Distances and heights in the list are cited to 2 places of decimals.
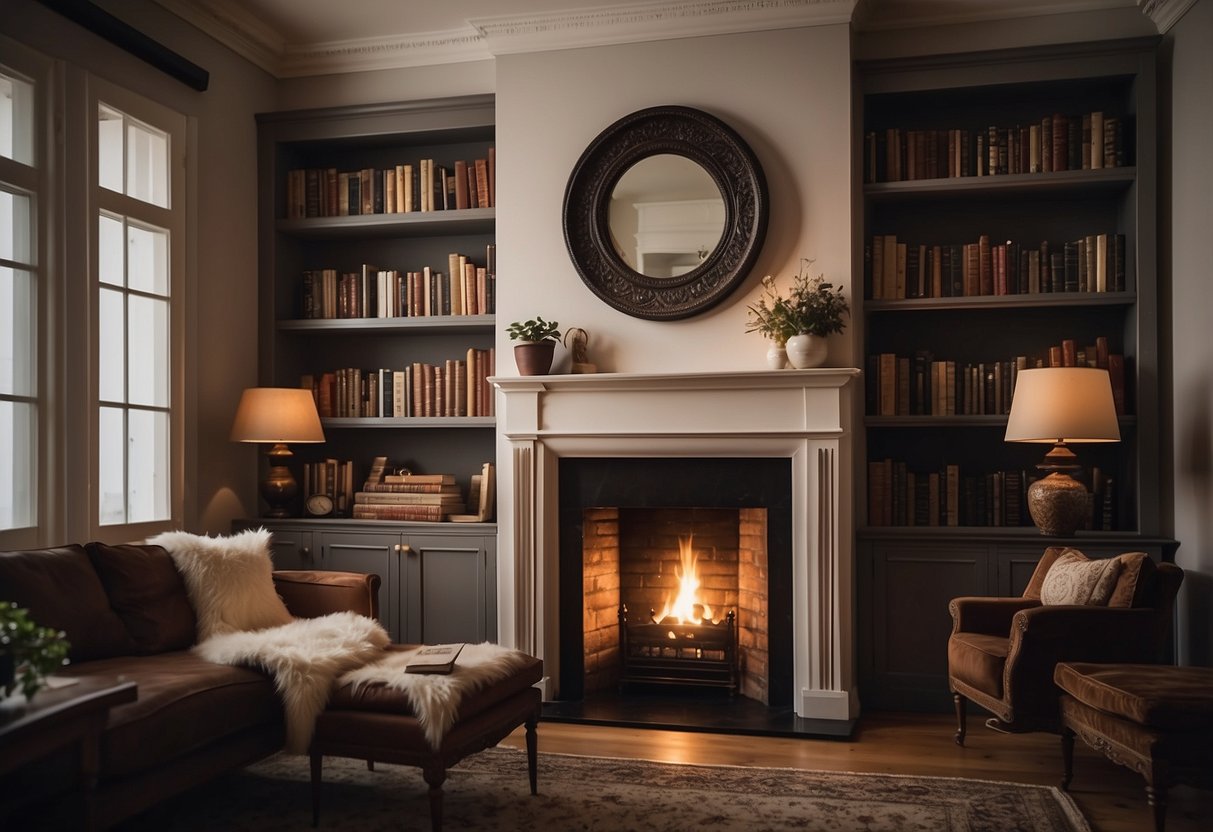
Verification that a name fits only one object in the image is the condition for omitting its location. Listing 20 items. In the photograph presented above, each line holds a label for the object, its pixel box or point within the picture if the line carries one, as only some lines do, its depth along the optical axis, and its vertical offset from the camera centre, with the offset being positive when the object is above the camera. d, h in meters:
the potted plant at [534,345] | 4.59 +0.32
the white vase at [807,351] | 4.31 +0.27
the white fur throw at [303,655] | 3.06 -0.74
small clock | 5.12 -0.43
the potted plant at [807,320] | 4.32 +0.41
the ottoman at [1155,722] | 2.86 -0.88
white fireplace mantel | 4.32 -0.16
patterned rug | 3.15 -1.25
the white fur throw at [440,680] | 2.91 -0.78
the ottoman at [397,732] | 2.90 -0.91
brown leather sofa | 2.59 -0.75
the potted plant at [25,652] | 2.15 -0.49
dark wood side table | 2.08 -0.65
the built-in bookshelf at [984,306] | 4.44 +0.49
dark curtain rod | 3.90 +1.54
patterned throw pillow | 3.62 -0.60
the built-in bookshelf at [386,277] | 5.05 +0.72
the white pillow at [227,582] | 3.58 -0.58
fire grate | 4.70 -1.10
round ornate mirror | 4.54 +0.92
